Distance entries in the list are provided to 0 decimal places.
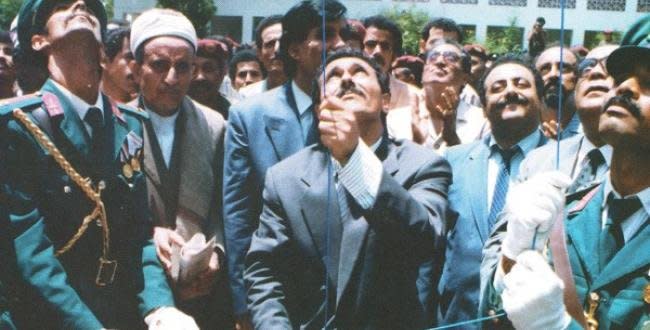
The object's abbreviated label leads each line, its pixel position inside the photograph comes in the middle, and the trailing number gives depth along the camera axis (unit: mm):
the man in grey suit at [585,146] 2594
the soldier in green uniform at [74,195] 2314
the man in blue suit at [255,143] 3031
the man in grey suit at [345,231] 2402
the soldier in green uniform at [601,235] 1830
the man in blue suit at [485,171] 3035
